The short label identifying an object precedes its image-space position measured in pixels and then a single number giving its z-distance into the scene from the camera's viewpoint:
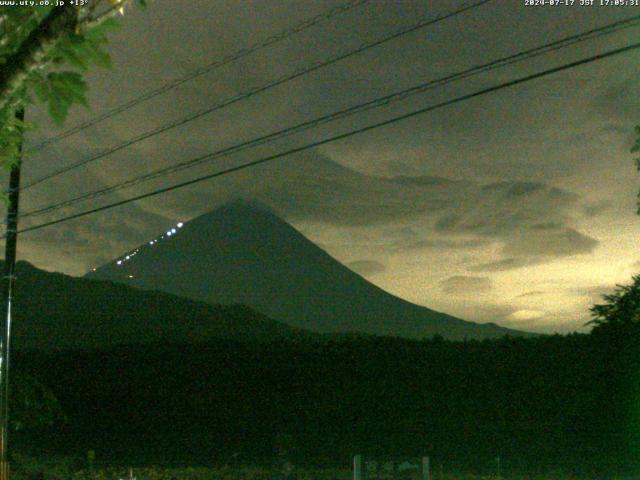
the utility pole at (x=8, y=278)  14.41
